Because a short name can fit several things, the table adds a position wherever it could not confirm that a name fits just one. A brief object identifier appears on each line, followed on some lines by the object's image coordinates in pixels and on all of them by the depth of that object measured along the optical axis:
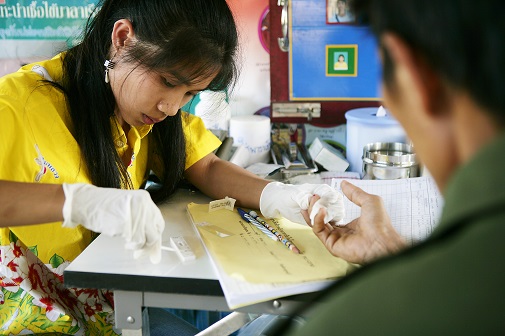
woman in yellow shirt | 1.25
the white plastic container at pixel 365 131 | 1.91
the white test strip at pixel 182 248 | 1.08
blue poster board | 2.17
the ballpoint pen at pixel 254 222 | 1.19
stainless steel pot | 1.70
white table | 0.99
